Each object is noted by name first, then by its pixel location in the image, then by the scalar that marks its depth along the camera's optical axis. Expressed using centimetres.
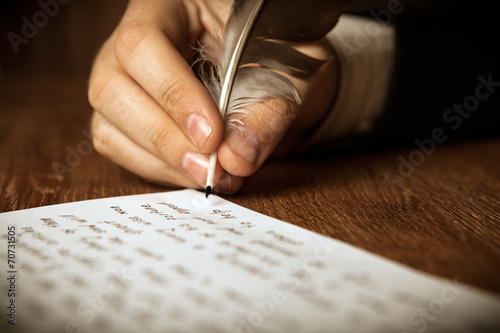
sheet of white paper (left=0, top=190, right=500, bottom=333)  31
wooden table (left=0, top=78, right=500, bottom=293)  35
